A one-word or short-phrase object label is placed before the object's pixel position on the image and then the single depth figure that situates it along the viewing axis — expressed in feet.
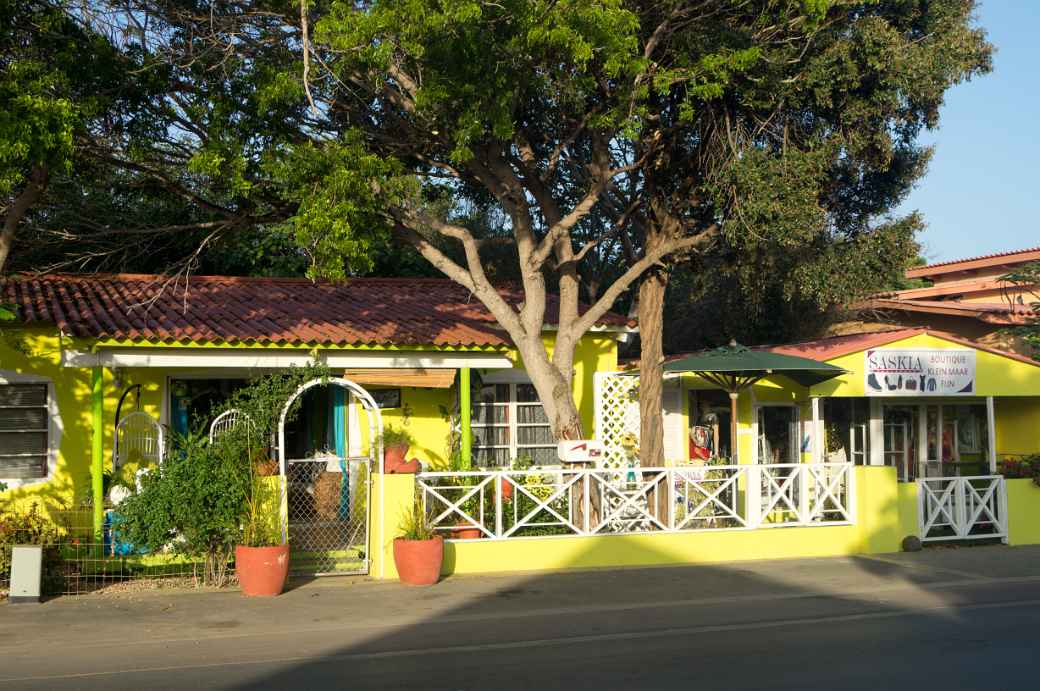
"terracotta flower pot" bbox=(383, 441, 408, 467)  43.11
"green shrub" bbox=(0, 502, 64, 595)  37.99
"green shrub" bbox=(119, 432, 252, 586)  37.86
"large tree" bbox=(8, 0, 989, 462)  40.22
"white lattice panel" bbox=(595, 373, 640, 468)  56.29
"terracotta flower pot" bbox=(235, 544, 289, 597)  37.42
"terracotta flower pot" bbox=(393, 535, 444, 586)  39.60
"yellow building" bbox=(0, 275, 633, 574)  46.34
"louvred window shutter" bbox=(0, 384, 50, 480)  48.75
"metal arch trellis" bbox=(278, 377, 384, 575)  41.78
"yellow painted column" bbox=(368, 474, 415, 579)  41.10
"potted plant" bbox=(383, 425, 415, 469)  46.52
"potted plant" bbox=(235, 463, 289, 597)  37.45
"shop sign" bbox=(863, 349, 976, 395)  52.24
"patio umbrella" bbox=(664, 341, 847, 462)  49.11
